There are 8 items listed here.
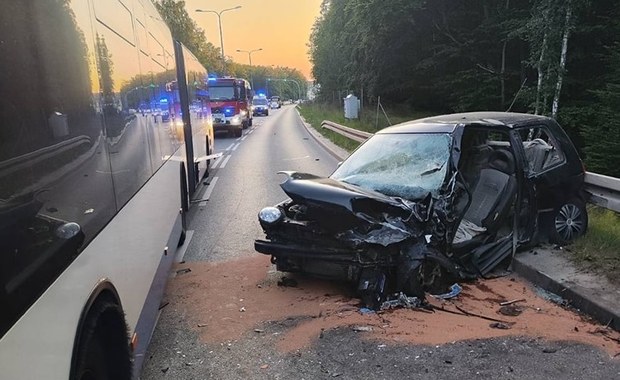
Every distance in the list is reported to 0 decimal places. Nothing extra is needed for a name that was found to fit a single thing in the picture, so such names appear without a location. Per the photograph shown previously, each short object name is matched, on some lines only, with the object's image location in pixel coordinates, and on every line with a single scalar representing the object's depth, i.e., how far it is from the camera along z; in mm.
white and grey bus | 1705
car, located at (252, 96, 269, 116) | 60469
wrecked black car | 4496
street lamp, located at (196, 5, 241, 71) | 55244
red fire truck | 27344
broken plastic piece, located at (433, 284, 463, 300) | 4703
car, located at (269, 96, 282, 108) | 92500
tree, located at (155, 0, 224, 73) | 63938
